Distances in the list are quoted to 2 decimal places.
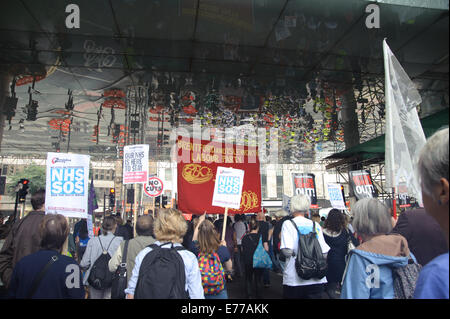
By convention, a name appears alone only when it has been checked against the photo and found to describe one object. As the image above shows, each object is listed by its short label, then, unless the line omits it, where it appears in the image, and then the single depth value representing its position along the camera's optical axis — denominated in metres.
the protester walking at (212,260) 4.06
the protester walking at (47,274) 2.54
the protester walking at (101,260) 4.81
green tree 44.47
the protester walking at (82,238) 8.04
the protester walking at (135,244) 4.27
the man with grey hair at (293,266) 4.27
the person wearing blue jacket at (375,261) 2.22
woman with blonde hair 2.71
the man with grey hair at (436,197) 1.10
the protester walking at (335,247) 5.10
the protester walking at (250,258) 7.44
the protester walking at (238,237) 9.98
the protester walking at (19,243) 3.72
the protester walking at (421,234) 3.15
